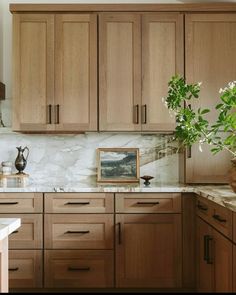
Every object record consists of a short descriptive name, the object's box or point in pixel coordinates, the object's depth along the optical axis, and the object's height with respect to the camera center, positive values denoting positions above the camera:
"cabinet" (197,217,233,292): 2.14 -0.70
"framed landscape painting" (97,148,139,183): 3.64 -0.14
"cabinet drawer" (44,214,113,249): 3.05 -0.64
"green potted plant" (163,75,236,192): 2.53 +0.17
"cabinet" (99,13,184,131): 3.31 +0.71
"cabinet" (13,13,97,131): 3.31 +0.65
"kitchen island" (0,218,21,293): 1.42 -0.39
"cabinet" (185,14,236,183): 3.29 +0.72
